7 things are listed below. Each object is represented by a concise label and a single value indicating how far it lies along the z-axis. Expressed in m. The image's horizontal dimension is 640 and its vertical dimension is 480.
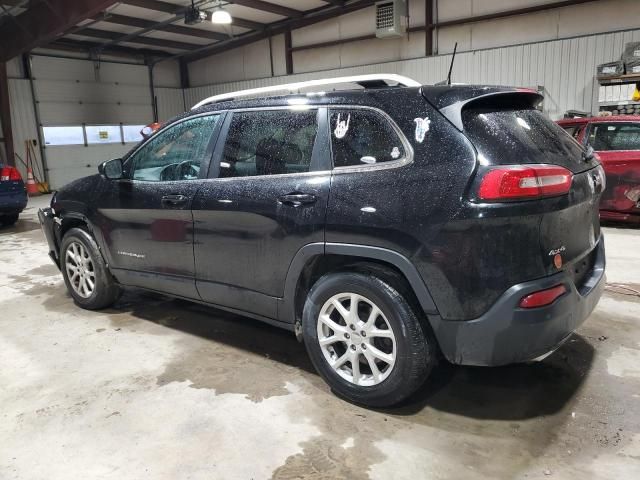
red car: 6.36
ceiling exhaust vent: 11.42
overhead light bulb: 10.70
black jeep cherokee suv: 2.12
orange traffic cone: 13.04
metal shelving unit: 8.60
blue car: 8.01
